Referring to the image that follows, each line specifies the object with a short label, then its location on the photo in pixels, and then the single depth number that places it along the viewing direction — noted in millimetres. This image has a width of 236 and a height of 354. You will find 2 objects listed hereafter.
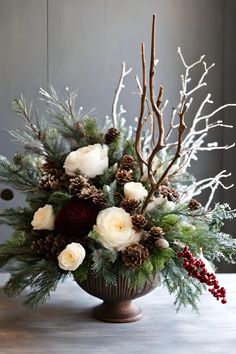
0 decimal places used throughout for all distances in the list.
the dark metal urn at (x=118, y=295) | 1610
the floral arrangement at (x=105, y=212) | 1548
